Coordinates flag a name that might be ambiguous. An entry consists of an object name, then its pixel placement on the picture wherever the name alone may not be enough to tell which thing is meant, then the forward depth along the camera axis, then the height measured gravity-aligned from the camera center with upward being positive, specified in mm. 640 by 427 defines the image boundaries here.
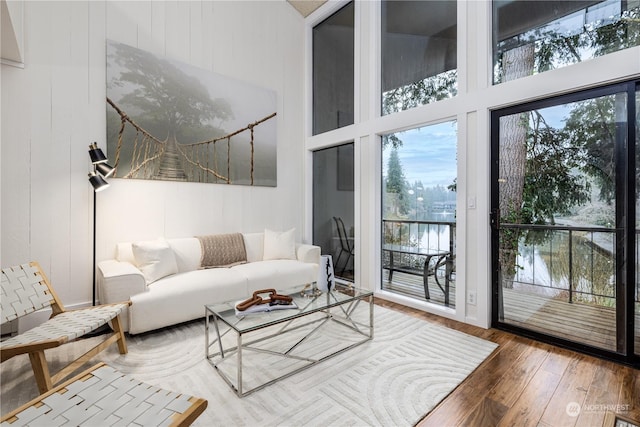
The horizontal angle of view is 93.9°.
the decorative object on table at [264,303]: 2064 -634
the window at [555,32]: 2182 +1465
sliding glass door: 2121 -42
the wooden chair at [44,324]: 1632 -686
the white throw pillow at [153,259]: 2789 -421
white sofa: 2459 -605
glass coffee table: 1923 -1021
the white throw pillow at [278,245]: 3857 -395
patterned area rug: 1603 -1052
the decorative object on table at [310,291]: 2441 -640
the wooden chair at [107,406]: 1083 -740
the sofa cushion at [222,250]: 3393 -412
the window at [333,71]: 4082 +2077
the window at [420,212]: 3152 +26
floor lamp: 2650 +395
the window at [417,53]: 3092 +1810
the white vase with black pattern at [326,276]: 2455 -505
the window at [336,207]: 4105 +117
